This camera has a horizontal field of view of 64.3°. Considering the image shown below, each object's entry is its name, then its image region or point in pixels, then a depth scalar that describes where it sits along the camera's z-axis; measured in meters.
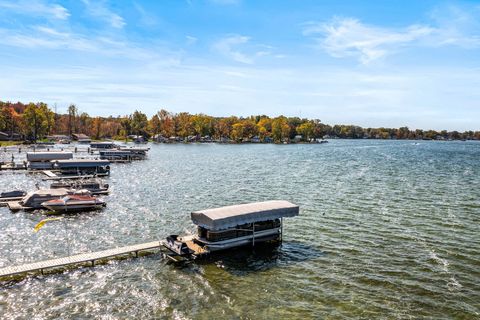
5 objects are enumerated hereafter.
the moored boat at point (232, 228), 40.56
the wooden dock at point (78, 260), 35.78
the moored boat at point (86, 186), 77.12
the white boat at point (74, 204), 61.03
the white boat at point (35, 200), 62.09
